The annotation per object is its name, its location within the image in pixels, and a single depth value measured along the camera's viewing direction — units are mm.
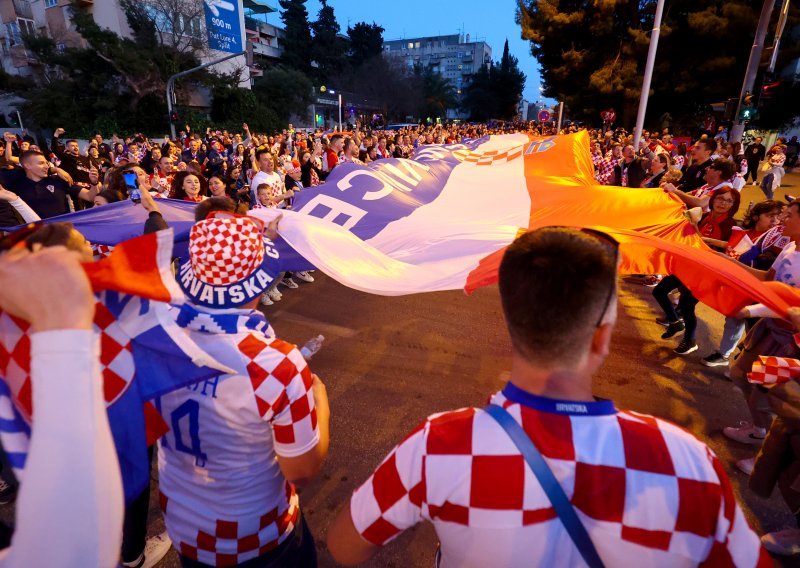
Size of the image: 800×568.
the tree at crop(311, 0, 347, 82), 50406
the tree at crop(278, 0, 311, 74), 49781
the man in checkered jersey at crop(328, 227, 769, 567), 969
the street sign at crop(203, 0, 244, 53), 31078
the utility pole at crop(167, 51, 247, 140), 21803
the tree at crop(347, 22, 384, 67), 58531
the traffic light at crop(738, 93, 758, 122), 11492
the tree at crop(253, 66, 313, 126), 36562
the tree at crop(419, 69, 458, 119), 65625
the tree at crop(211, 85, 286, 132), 32312
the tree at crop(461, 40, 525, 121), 74688
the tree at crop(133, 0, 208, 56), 27517
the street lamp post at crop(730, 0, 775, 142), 11766
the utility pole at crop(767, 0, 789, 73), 10836
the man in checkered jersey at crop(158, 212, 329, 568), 1410
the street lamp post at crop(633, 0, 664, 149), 13883
